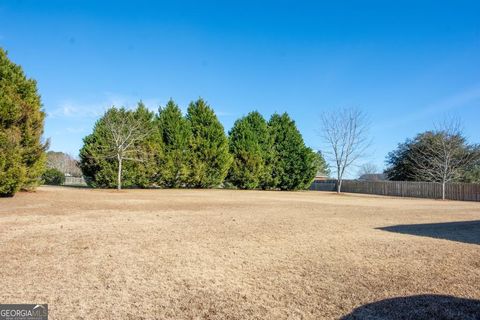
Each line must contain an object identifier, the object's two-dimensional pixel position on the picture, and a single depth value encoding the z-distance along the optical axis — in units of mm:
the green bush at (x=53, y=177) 36906
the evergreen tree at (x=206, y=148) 30172
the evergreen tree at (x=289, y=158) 35875
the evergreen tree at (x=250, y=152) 33188
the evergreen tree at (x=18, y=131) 13883
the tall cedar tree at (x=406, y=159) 36534
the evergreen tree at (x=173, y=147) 28781
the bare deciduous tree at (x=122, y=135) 25758
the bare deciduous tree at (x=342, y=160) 35000
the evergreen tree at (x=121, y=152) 26281
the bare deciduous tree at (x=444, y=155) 27650
